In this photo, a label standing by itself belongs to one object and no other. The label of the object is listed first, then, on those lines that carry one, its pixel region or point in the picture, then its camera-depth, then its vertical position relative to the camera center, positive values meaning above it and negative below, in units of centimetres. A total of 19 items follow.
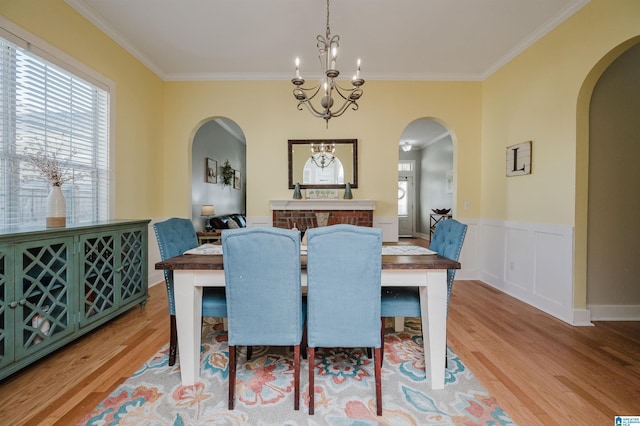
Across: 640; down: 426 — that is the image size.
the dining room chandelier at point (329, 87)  198 +90
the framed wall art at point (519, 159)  331 +61
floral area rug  155 -106
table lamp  530 -3
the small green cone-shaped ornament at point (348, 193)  423 +25
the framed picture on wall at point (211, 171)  581 +78
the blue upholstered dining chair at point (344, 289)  151 -41
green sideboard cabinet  178 -54
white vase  226 -1
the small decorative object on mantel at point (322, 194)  429 +24
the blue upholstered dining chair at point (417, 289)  193 -54
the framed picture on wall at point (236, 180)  755 +76
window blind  220 +61
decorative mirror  426 +68
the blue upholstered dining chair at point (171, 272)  194 -44
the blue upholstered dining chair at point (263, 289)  153 -42
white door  924 +16
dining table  179 -51
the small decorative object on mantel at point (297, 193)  422 +24
